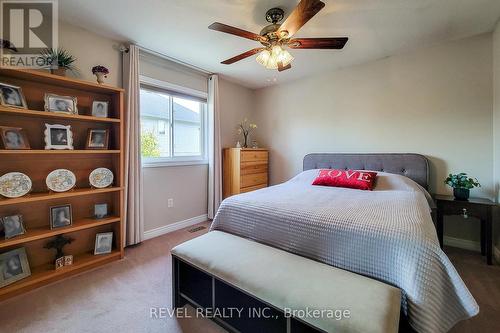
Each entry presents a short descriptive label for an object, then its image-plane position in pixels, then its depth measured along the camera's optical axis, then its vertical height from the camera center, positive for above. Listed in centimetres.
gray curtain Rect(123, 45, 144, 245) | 251 +21
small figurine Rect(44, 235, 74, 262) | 201 -72
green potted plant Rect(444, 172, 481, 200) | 228 -21
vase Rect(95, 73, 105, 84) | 218 +90
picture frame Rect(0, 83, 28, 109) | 169 +57
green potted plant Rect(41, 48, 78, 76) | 196 +98
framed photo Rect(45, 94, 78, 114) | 191 +58
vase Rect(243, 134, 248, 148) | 411 +46
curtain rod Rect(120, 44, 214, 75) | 254 +146
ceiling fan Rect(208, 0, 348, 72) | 159 +106
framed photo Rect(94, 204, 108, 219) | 227 -46
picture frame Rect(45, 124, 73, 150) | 193 +28
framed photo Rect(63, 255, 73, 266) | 202 -87
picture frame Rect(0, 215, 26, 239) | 172 -47
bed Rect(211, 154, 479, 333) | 110 -44
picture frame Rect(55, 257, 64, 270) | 196 -87
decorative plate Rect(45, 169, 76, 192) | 195 -12
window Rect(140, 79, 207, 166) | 291 +59
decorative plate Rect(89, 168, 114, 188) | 220 -11
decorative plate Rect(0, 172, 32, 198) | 170 -14
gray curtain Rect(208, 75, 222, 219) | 347 +25
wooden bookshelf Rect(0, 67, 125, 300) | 181 -2
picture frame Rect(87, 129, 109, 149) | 219 +29
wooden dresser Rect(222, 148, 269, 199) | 351 -6
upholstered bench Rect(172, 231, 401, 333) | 96 -64
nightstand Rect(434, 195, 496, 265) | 213 -47
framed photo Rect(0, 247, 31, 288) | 171 -81
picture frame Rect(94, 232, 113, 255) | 223 -79
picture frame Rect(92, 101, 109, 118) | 221 +60
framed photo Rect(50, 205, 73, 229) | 197 -46
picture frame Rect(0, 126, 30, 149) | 172 +24
